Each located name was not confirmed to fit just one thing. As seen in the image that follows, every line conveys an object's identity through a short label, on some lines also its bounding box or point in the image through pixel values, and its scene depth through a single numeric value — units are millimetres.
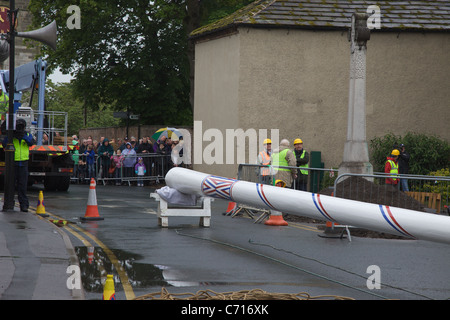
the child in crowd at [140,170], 30953
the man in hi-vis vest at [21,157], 16828
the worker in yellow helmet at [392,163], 23062
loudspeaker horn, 16609
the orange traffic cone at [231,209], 18653
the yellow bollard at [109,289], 6301
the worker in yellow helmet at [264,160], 18406
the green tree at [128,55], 38219
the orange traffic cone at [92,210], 16172
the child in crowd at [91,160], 31938
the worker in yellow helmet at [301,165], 18141
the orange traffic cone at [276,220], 16480
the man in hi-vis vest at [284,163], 18000
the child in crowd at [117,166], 31625
